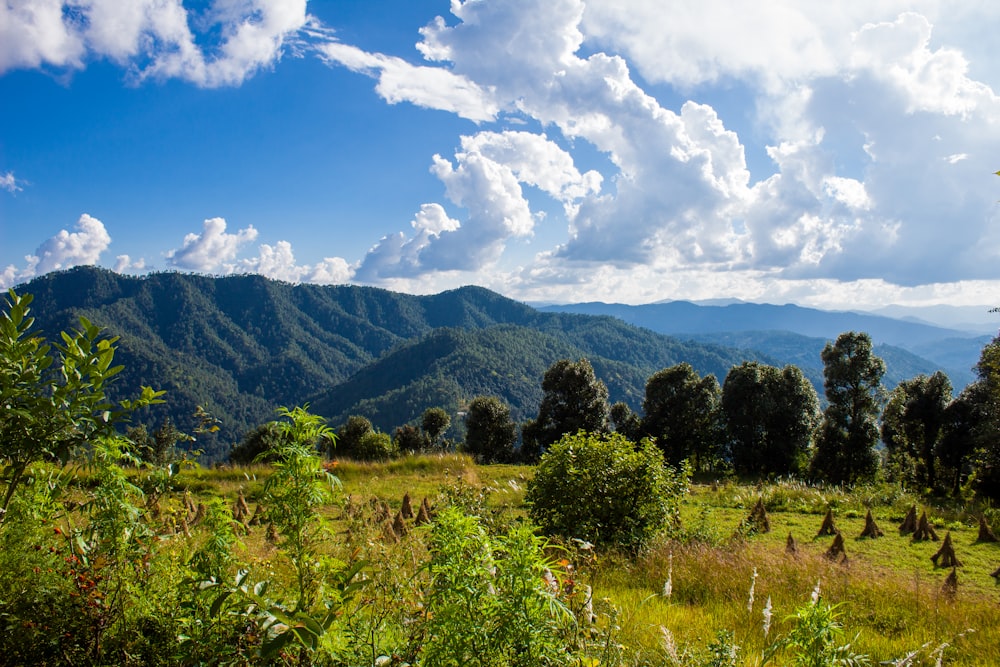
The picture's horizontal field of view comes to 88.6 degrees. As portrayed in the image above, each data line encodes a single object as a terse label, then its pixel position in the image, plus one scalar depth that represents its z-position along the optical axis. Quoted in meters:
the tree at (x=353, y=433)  53.06
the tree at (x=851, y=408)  28.19
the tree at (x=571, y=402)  39.00
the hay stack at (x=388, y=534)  6.65
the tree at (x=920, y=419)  28.00
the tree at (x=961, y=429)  25.47
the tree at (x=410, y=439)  56.34
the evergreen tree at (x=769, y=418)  32.59
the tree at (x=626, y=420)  40.12
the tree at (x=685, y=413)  36.38
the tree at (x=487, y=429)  48.00
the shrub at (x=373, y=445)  47.62
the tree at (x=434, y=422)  53.81
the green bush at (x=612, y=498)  8.24
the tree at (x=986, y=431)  20.08
